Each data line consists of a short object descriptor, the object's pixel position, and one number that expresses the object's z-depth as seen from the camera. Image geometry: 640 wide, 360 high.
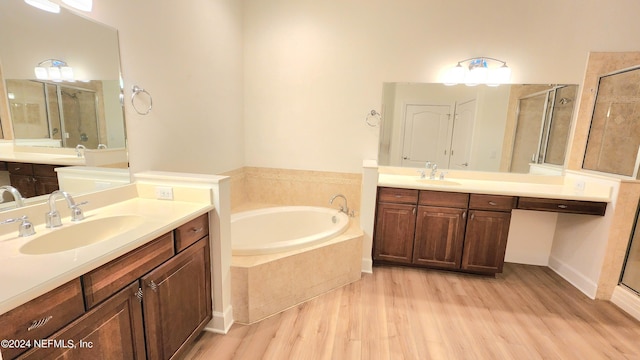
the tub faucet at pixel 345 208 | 2.91
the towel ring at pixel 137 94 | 1.79
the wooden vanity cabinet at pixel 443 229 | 2.47
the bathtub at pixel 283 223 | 2.70
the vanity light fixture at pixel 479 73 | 2.69
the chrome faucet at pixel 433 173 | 2.92
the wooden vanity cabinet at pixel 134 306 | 0.90
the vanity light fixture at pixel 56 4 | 1.33
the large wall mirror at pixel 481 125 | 2.73
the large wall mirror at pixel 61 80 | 1.26
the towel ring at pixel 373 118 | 2.98
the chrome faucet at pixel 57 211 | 1.30
